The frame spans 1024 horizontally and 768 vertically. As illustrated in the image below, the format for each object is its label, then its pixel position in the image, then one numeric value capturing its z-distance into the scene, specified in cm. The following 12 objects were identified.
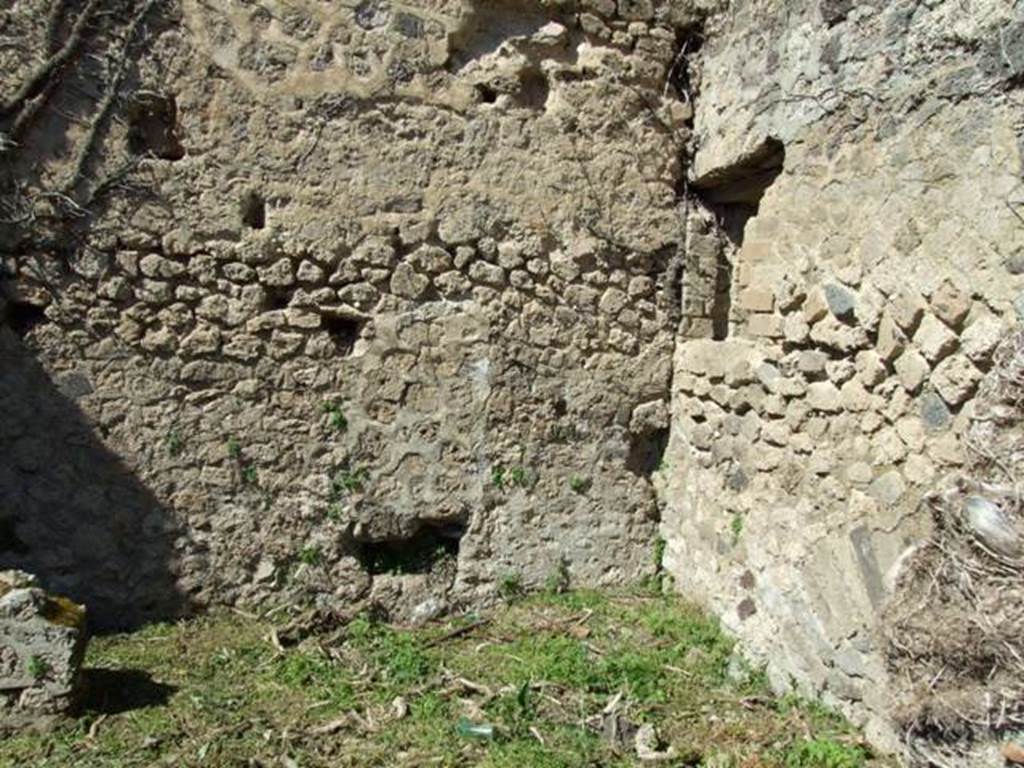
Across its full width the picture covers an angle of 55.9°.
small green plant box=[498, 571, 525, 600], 479
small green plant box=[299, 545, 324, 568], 455
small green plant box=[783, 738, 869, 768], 332
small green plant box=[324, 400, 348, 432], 454
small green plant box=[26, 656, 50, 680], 339
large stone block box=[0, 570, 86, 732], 338
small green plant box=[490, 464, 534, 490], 475
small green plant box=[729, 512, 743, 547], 441
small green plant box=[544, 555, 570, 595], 487
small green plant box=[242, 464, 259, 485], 445
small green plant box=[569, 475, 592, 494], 486
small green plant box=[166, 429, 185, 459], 434
